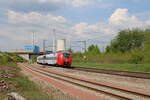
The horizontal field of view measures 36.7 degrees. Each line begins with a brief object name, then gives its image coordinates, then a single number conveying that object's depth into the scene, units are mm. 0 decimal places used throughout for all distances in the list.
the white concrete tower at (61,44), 74500
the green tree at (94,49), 82288
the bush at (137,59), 43534
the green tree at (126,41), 81375
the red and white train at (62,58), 39688
